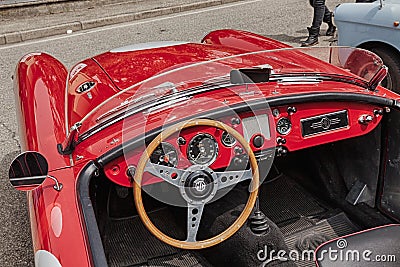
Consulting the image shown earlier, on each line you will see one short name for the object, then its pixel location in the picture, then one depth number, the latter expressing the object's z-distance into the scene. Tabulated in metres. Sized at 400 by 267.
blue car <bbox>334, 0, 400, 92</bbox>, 4.46
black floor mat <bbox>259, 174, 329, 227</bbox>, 2.99
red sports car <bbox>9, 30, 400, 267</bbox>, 1.95
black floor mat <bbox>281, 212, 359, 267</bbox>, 2.78
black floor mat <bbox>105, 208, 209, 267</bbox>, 2.67
